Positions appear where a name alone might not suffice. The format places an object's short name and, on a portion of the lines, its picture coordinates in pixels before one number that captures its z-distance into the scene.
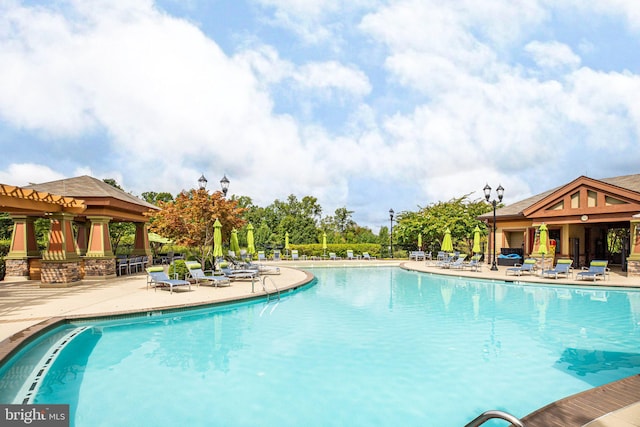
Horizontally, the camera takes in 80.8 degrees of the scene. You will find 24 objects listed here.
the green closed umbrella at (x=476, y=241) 23.30
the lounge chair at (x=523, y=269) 18.60
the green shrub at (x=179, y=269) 14.59
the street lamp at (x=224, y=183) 15.23
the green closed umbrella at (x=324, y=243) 32.09
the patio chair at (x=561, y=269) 17.53
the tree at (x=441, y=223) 30.70
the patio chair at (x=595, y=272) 16.27
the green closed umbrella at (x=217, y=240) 15.37
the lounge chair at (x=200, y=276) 13.95
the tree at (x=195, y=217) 16.17
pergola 14.00
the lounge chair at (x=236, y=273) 15.66
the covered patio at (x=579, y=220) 19.30
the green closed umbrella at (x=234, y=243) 18.39
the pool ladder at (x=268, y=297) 11.15
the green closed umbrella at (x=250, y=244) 19.22
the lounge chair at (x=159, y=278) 12.50
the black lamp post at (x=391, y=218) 31.86
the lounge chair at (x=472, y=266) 21.36
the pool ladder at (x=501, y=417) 2.36
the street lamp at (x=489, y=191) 20.22
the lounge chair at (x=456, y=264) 22.16
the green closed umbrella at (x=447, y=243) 25.39
